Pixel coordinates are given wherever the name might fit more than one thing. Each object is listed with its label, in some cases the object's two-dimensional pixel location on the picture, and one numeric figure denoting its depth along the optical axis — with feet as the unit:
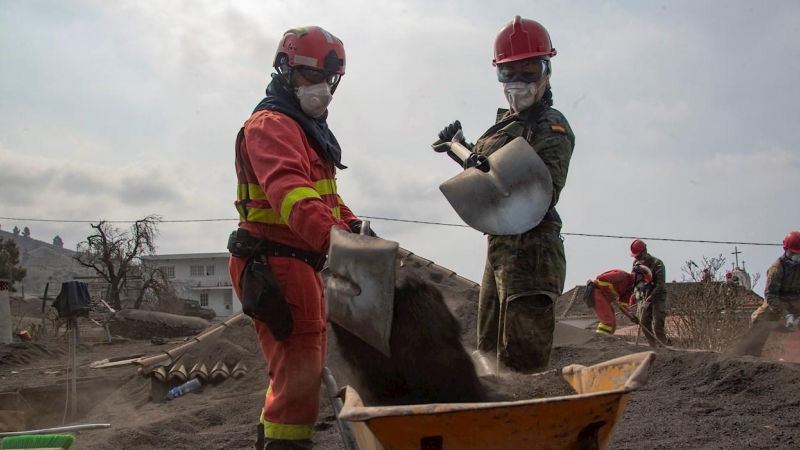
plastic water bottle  27.03
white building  195.13
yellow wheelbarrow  5.50
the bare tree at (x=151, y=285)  108.17
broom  12.94
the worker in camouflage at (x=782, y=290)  32.89
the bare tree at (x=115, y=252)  107.45
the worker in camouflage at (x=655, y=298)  36.91
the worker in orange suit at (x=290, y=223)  8.48
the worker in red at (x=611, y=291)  35.94
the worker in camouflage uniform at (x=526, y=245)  11.27
